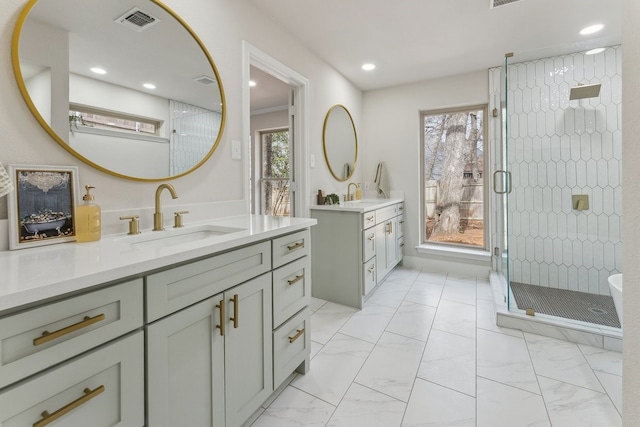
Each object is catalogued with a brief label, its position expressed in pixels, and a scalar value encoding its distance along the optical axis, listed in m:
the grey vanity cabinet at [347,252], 2.47
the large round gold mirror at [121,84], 1.08
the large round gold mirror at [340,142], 3.04
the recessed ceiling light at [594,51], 2.53
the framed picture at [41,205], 0.98
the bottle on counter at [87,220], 1.09
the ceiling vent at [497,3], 2.04
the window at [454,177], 3.43
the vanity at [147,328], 0.61
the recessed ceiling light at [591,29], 2.36
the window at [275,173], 4.63
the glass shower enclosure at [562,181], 2.55
